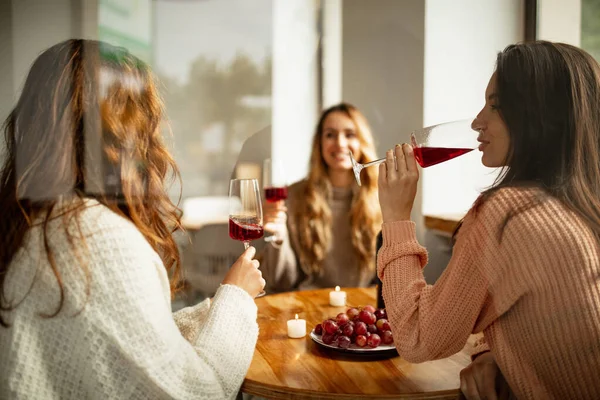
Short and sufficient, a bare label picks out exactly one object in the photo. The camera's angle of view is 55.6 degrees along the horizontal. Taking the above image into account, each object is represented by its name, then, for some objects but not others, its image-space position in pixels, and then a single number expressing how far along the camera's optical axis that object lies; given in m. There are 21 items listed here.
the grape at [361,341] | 1.12
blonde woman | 2.22
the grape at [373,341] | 1.12
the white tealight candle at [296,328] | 1.25
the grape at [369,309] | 1.23
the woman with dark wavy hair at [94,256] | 0.84
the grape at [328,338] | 1.14
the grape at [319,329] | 1.20
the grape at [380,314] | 1.20
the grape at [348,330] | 1.14
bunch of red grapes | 1.12
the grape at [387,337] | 1.15
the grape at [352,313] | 1.23
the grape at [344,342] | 1.12
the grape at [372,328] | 1.16
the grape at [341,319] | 1.17
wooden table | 0.95
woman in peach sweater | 0.85
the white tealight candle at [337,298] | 1.51
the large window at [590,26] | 1.73
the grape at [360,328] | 1.14
